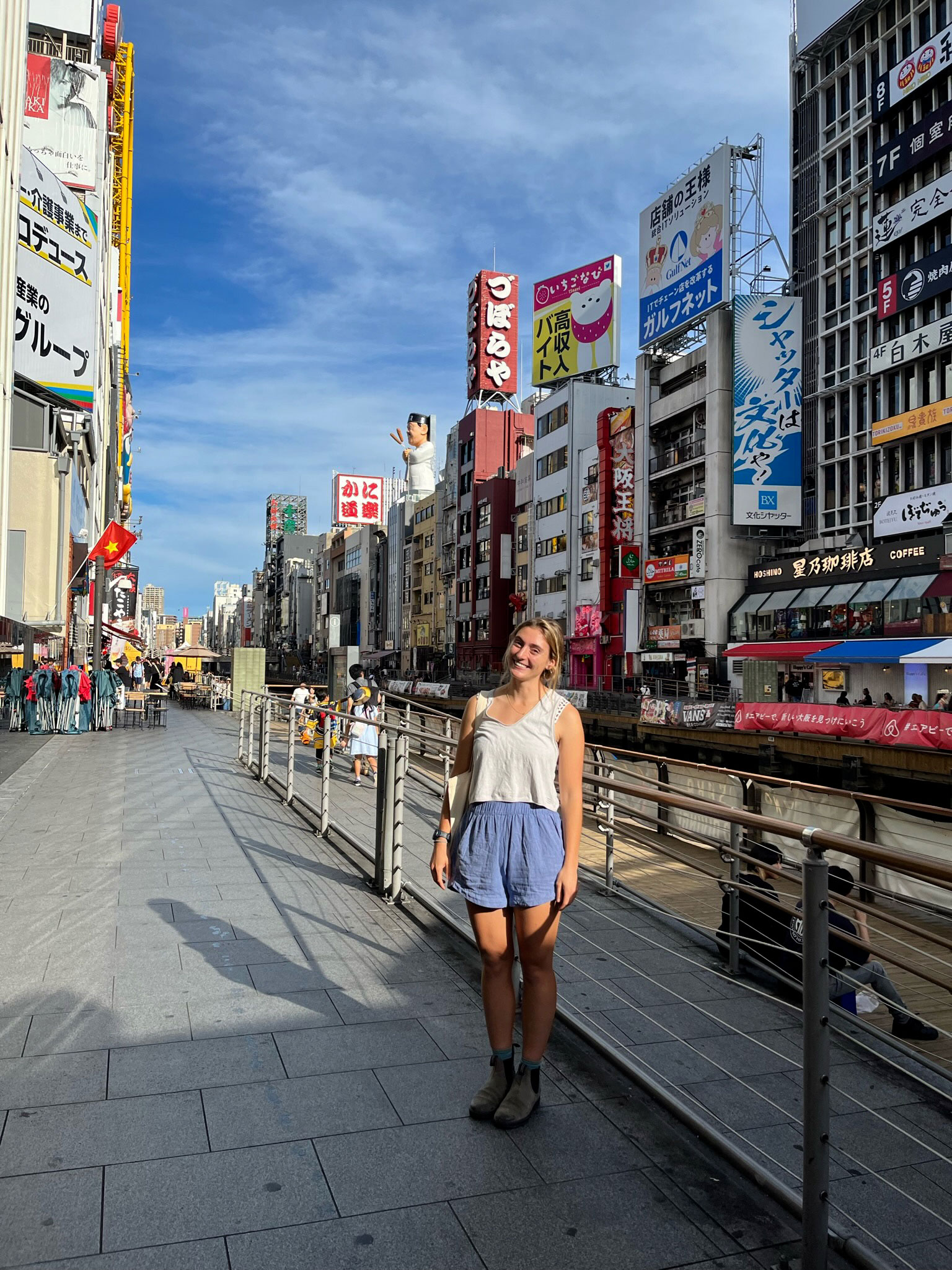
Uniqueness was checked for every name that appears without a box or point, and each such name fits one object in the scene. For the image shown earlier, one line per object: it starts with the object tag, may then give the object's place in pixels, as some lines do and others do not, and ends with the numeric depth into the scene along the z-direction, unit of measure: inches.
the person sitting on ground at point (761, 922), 191.5
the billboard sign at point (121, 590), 1662.0
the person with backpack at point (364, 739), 463.5
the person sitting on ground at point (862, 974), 194.7
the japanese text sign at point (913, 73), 1381.6
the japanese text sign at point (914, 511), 1291.8
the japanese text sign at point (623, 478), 1847.9
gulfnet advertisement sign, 1550.2
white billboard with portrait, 1127.6
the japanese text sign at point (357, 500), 3917.3
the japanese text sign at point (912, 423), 1330.0
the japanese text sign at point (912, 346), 1346.0
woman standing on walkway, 118.0
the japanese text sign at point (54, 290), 702.5
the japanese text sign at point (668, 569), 1626.5
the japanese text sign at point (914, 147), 1360.7
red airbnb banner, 771.4
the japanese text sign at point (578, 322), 2055.9
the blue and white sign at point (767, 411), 1545.3
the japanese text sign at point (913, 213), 1362.0
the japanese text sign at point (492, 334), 2628.0
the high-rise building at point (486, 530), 2495.1
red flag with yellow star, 956.0
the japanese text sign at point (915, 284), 1341.0
